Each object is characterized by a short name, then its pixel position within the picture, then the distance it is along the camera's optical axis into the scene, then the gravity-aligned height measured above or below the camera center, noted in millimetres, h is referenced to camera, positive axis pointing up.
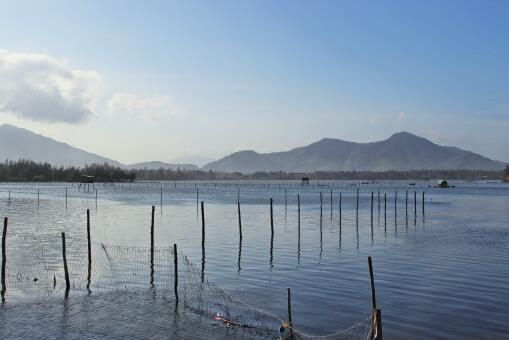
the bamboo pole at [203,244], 37125 -5179
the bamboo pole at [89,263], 27850 -4859
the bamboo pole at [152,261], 27094 -5230
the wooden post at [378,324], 13954 -4085
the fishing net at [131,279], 19375 -5440
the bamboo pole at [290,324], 16661 -4915
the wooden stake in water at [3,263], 24041 -4236
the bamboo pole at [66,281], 24512 -5123
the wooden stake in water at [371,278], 17212 -3630
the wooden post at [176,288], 22806 -5094
